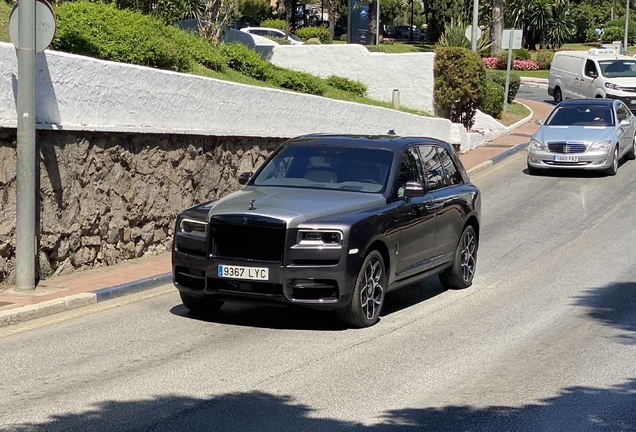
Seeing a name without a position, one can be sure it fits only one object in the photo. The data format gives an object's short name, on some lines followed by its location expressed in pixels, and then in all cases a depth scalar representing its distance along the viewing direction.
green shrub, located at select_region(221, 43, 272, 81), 21.84
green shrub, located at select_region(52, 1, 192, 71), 15.15
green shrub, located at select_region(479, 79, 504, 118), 32.50
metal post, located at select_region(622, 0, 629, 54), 63.93
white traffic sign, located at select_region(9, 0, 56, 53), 10.91
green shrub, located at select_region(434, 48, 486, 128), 28.27
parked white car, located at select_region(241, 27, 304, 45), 51.02
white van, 35.00
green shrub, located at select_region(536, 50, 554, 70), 59.12
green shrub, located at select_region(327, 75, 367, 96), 26.58
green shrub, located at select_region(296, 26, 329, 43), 67.81
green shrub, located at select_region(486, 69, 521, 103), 35.34
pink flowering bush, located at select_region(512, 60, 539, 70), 58.50
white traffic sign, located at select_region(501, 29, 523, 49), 31.46
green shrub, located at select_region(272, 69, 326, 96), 22.78
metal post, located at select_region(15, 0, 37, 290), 10.77
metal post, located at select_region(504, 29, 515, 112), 31.34
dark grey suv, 9.37
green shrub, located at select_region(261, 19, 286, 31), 69.69
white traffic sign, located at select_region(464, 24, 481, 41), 34.91
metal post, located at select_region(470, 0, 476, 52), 32.77
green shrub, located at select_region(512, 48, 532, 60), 60.57
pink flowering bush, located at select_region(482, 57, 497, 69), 49.38
